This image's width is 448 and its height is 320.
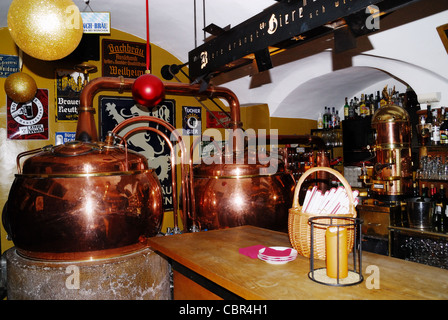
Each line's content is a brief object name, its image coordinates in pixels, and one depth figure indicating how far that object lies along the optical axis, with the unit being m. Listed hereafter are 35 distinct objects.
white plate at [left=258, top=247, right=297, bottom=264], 1.37
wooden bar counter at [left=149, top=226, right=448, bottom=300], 1.06
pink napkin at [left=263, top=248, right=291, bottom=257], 1.41
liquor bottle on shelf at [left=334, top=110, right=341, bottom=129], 5.93
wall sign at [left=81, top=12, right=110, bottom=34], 3.36
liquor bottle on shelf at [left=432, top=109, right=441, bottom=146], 3.60
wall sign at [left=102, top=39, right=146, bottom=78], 5.00
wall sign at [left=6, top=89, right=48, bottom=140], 4.36
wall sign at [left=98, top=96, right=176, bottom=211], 4.96
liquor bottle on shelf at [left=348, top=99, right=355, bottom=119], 5.78
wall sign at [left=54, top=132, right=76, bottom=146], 4.64
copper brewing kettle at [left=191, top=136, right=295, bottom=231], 2.96
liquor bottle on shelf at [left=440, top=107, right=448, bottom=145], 3.55
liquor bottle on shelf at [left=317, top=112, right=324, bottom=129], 6.21
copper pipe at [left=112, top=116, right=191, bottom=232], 2.79
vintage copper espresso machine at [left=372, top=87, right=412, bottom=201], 3.46
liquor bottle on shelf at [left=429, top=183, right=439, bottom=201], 3.50
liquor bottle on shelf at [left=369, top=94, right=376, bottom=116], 5.46
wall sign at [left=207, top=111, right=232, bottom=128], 5.89
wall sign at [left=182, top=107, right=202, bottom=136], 5.64
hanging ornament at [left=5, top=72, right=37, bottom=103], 3.99
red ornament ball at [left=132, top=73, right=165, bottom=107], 2.76
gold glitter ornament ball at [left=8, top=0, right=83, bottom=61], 2.14
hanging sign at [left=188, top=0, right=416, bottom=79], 2.04
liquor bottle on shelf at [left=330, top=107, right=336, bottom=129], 6.02
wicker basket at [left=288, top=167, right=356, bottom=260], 1.36
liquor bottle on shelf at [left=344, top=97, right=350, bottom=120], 5.84
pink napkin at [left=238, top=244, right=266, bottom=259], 1.48
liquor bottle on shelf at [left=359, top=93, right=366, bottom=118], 5.55
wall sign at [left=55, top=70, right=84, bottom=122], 4.66
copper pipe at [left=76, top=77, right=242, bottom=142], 3.02
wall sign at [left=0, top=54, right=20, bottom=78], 4.31
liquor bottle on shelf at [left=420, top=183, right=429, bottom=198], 3.68
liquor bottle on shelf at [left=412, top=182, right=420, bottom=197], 3.79
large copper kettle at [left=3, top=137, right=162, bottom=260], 2.24
